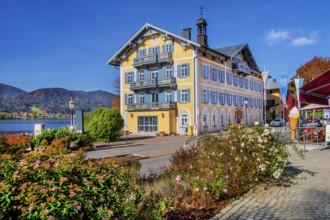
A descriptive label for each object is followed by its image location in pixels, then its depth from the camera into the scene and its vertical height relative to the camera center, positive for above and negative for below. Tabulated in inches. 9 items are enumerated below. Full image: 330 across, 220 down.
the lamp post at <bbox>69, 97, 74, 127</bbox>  965.2 +62.7
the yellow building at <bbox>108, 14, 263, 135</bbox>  1321.4 +199.8
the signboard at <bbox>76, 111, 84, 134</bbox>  839.8 +0.9
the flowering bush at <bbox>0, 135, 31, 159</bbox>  515.8 -40.7
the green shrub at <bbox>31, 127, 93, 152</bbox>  700.7 -38.5
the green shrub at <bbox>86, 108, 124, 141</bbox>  990.2 -2.8
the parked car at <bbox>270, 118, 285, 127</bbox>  1856.5 -10.1
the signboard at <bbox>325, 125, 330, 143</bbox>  620.4 -28.1
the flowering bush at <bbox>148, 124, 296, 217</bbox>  232.8 -43.9
